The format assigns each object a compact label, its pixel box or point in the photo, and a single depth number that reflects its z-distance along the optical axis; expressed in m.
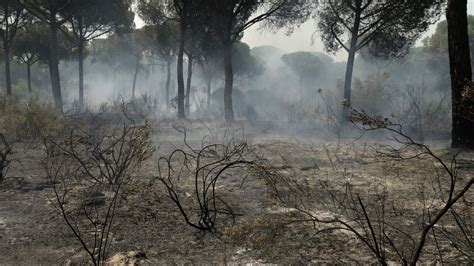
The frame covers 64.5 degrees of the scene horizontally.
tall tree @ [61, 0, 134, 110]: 17.90
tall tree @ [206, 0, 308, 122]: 15.96
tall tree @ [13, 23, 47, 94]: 23.27
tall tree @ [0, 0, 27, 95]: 19.33
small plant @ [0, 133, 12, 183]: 4.59
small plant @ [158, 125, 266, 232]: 3.32
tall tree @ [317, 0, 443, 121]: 12.85
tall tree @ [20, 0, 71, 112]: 16.00
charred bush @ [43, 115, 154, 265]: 3.23
